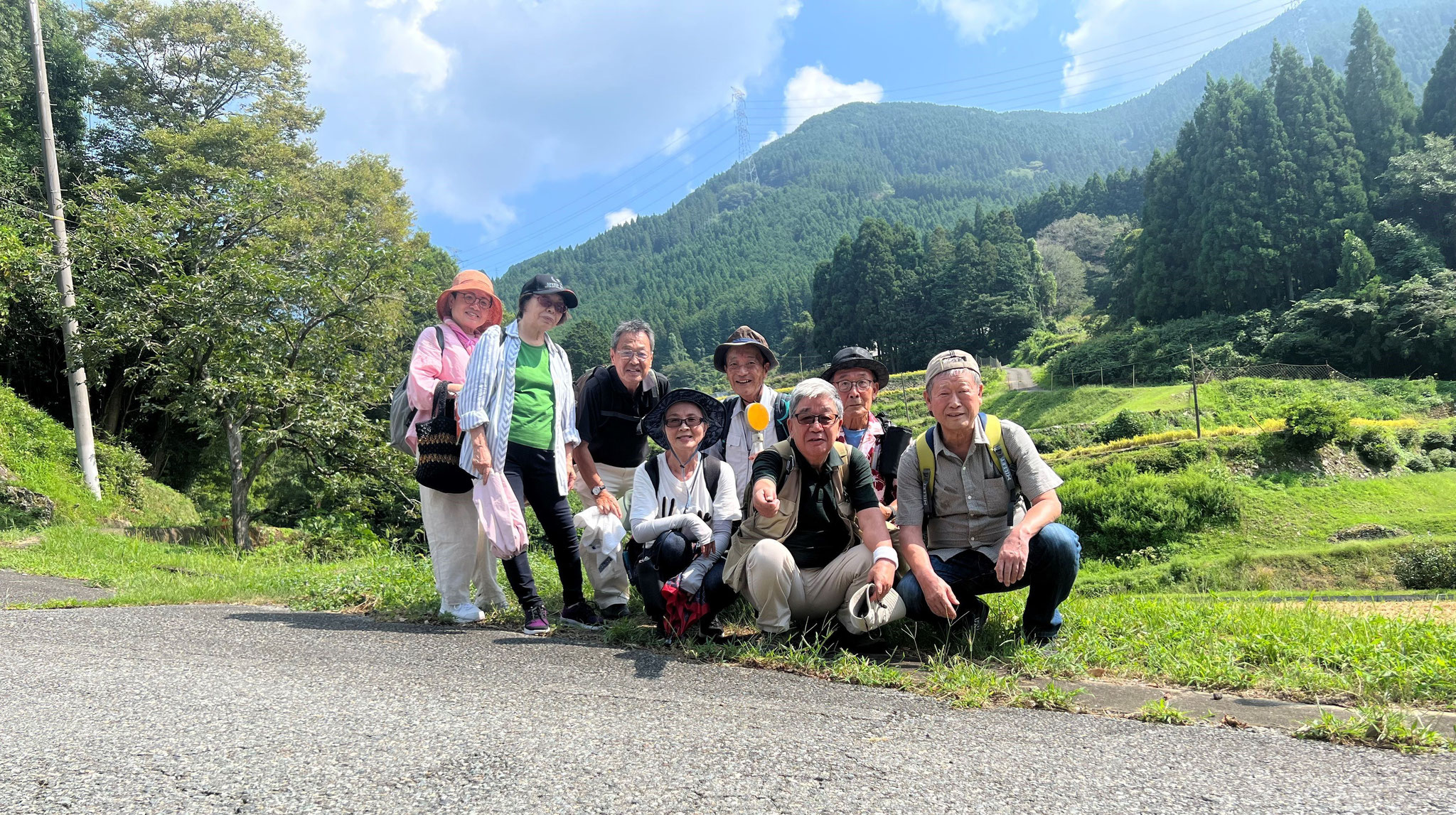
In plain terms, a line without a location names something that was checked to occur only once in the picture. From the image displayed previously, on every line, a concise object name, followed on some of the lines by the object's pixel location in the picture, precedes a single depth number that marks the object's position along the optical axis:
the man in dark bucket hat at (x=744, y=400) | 4.82
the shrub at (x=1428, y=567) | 20.56
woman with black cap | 4.45
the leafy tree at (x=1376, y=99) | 57.59
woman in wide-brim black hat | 4.01
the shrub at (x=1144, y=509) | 27.08
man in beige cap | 3.72
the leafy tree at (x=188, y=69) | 26.09
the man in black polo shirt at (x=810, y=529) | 3.81
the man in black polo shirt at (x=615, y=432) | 4.86
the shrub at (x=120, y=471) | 14.77
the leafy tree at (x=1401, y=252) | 49.91
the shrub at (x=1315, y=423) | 29.41
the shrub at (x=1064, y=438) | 37.78
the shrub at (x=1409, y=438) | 31.58
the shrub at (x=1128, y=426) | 36.62
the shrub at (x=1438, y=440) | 31.56
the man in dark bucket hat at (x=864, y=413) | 4.52
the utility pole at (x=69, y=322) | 13.12
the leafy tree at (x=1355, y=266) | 49.72
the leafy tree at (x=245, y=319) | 12.47
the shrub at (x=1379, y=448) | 30.05
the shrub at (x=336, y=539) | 10.77
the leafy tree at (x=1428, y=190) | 52.81
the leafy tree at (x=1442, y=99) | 58.41
